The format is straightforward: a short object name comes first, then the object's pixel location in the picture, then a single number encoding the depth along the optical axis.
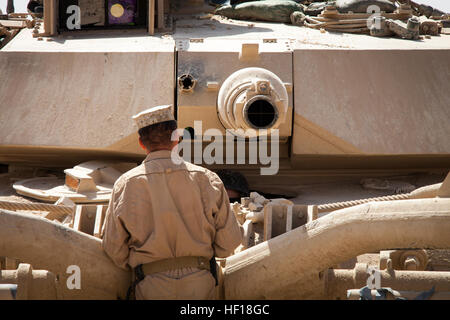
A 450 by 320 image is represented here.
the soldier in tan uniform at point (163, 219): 8.44
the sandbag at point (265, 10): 16.66
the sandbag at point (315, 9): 17.14
